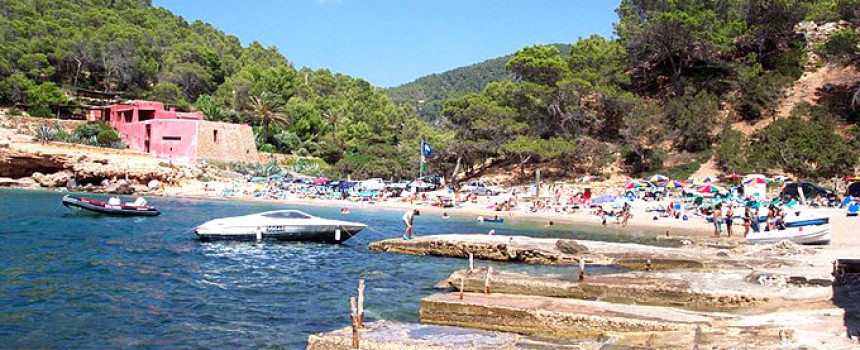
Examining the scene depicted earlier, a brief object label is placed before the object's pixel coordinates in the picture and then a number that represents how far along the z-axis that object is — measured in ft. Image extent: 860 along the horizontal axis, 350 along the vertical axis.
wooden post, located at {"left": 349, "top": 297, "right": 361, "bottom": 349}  28.48
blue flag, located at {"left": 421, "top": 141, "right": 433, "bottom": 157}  181.98
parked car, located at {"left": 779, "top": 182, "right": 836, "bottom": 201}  124.36
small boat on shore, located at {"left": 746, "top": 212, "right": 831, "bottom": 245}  75.31
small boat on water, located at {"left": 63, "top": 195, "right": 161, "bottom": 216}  104.83
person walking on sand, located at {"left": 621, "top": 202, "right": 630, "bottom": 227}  118.93
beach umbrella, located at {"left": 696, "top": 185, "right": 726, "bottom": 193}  133.69
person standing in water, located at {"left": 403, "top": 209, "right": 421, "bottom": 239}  79.50
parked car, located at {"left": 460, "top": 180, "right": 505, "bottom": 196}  173.58
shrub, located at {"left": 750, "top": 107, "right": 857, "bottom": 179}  150.82
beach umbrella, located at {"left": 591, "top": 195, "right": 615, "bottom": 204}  141.00
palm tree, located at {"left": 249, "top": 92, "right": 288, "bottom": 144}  242.99
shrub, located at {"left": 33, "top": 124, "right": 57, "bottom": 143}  175.56
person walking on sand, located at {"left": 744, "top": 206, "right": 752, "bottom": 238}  91.34
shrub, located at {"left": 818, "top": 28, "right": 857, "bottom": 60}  164.25
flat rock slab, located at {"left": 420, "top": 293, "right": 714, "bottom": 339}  31.89
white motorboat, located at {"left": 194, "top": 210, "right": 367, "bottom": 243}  79.00
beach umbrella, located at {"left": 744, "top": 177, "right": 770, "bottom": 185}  128.77
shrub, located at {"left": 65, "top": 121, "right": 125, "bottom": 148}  189.67
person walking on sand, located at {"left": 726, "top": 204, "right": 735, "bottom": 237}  93.80
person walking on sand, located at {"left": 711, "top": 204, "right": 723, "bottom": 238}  94.58
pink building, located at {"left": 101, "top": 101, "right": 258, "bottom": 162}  194.90
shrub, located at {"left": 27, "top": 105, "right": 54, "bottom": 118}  204.33
